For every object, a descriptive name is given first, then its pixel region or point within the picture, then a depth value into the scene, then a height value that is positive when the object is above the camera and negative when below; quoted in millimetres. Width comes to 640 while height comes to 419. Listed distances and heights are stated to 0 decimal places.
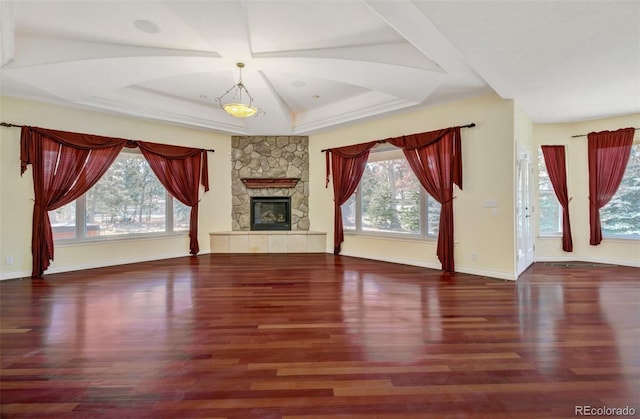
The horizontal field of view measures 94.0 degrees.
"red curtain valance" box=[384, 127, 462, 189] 4668 +1162
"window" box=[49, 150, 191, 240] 5102 +83
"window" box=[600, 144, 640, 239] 5129 +7
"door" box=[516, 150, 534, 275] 4555 -62
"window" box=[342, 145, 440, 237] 5328 +154
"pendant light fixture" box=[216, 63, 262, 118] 4039 +1955
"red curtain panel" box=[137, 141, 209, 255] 5820 +848
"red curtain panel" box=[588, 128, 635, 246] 5088 +747
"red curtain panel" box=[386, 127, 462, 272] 4719 +644
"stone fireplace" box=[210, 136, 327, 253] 6902 +781
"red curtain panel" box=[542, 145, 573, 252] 5551 +565
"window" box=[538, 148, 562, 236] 5715 +42
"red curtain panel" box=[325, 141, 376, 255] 5984 +809
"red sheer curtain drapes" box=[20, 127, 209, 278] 4523 +791
